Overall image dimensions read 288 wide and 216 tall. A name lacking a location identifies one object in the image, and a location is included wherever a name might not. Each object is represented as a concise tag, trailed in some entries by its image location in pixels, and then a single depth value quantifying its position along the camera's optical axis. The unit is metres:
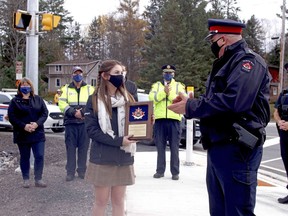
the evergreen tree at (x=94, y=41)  73.56
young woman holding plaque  4.45
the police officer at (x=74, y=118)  7.86
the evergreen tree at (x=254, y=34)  61.12
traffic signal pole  9.21
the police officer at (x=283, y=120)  6.49
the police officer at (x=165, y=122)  8.03
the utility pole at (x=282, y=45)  36.25
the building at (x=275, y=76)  61.01
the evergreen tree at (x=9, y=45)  33.12
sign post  9.94
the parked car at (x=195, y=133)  13.65
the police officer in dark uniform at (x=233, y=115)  3.34
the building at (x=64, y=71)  48.44
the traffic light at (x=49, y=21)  10.08
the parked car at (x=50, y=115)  17.80
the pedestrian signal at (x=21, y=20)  9.30
